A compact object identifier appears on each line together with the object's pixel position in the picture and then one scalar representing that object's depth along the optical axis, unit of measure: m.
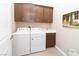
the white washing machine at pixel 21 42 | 1.59
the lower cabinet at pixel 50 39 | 1.64
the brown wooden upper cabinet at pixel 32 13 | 1.53
